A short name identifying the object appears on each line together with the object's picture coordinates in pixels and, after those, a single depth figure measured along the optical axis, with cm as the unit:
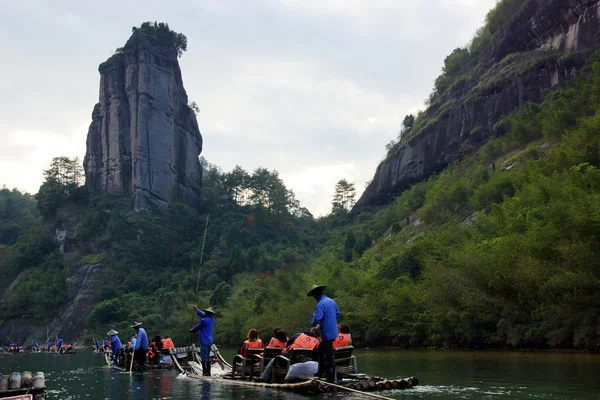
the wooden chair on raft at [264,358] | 1396
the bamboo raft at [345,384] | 1130
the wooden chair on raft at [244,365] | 1453
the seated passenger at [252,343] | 1497
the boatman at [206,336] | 1625
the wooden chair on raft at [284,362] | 1301
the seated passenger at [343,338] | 1408
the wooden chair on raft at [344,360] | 1357
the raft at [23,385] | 886
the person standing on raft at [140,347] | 2209
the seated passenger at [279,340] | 1425
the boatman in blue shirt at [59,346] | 5681
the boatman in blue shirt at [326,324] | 1189
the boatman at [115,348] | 2674
